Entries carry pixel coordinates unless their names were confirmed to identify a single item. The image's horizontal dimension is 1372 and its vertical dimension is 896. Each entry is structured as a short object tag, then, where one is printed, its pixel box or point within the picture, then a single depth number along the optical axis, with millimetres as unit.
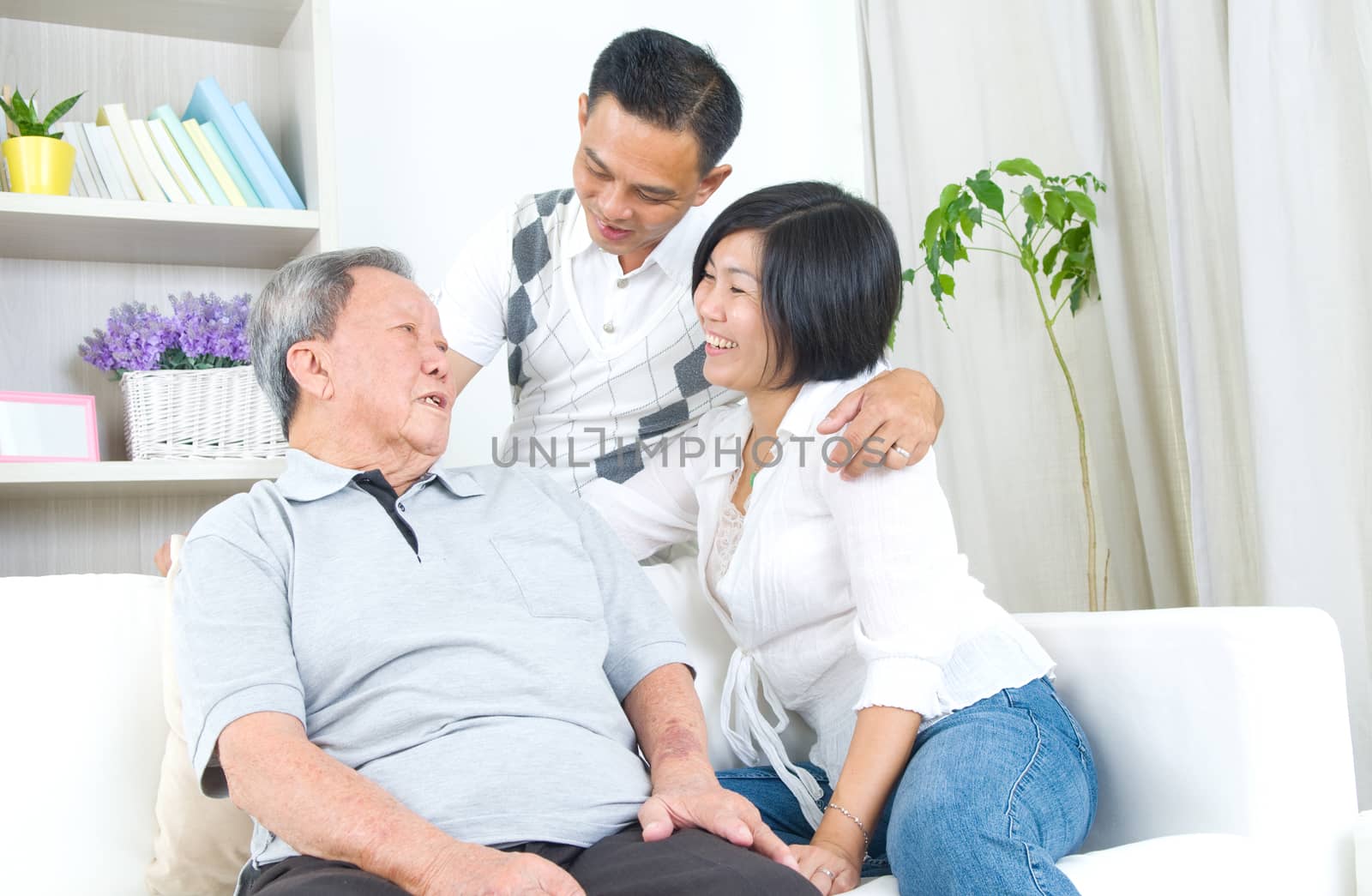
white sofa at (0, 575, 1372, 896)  1209
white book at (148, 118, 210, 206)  2361
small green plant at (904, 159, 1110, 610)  2242
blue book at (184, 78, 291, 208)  2395
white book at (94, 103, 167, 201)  2346
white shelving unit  2375
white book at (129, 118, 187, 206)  2352
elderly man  1008
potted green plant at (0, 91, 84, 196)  2215
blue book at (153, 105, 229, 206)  2375
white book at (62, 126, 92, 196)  2359
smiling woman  1199
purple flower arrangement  2289
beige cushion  1266
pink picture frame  2186
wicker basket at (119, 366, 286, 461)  2270
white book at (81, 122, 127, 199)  2346
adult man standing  1712
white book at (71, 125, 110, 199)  2350
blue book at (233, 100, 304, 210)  2420
